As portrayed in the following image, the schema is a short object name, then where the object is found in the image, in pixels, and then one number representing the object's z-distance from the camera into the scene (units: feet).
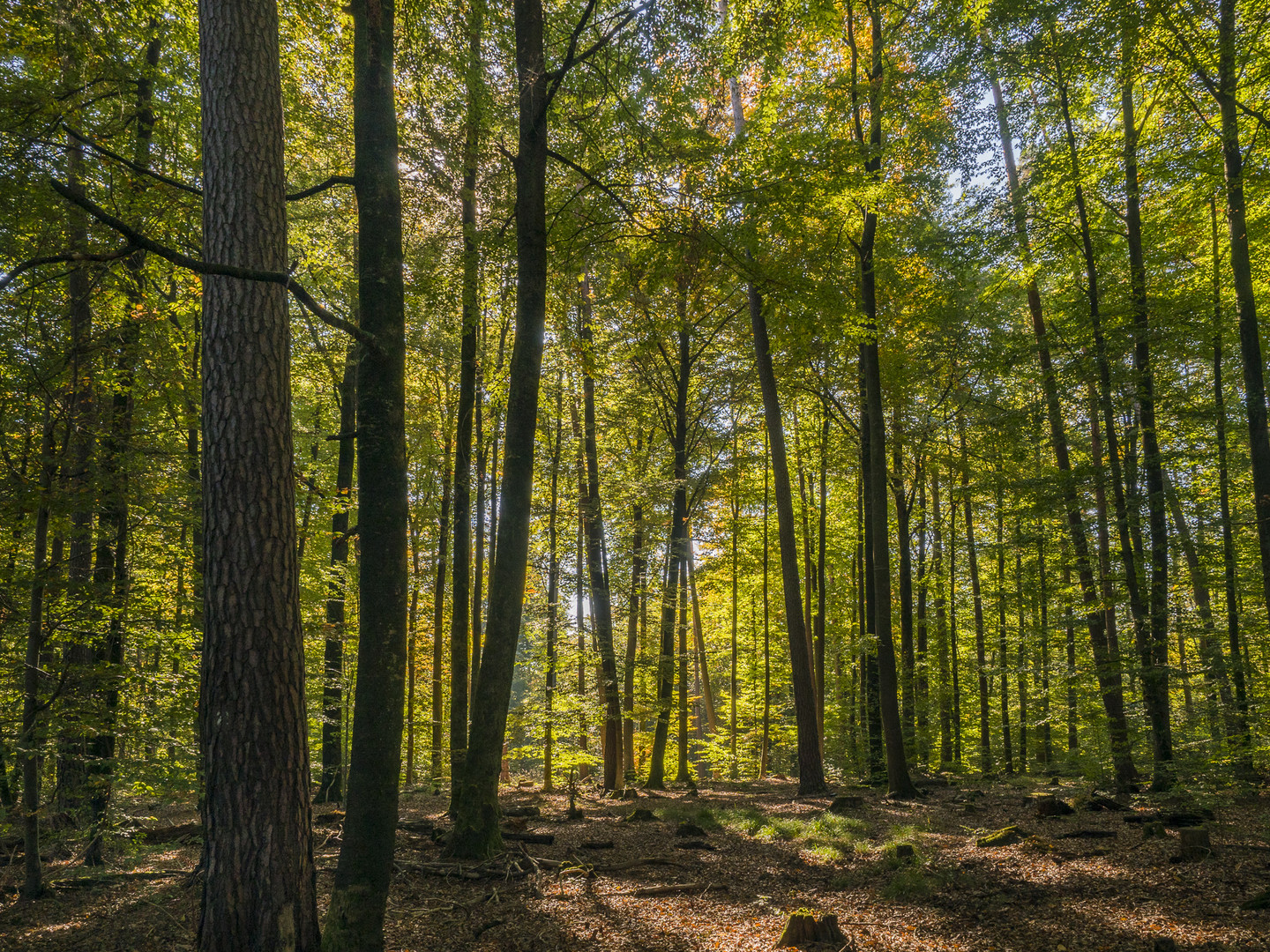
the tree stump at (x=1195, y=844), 18.57
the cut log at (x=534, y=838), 25.30
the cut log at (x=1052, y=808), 26.53
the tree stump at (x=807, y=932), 15.42
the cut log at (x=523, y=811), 32.73
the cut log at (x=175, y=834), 27.43
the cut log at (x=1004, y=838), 22.85
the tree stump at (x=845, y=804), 31.59
